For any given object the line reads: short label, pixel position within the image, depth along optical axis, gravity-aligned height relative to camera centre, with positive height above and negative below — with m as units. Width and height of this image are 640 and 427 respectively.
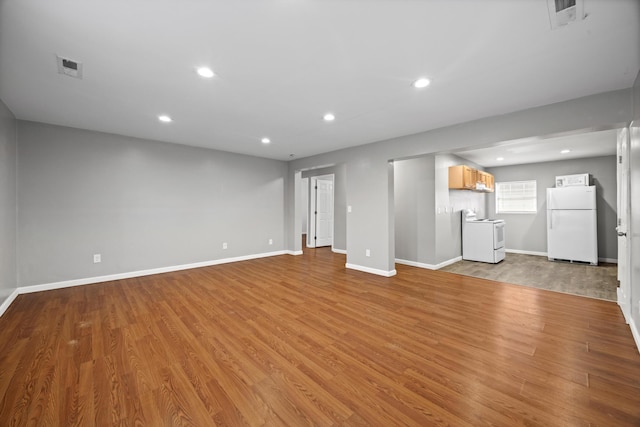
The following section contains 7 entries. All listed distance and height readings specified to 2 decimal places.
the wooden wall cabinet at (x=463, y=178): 5.57 +0.77
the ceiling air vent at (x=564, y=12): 1.52 +1.25
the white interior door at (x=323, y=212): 7.77 +0.04
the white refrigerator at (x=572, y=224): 5.32 -0.30
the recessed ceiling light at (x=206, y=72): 2.26 +1.32
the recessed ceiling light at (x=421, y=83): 2.42 +1.29
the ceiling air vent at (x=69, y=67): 2.13 +1.33
